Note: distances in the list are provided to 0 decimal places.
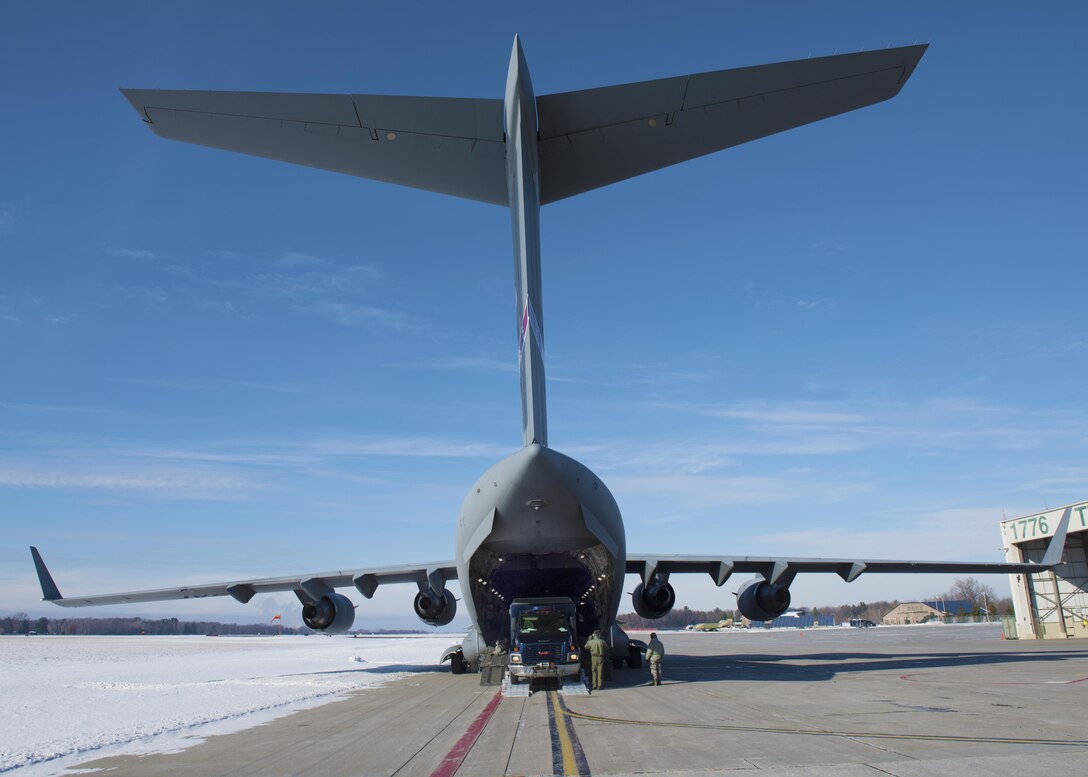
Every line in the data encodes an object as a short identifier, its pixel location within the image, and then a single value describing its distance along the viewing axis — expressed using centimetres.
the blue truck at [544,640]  1388
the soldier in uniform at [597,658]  1414
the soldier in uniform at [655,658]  1421
